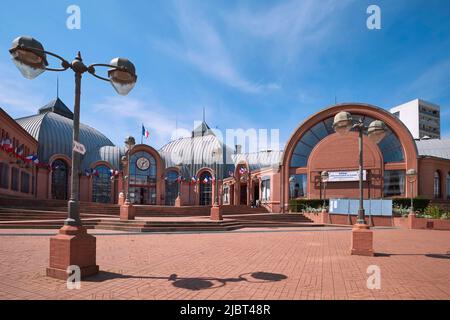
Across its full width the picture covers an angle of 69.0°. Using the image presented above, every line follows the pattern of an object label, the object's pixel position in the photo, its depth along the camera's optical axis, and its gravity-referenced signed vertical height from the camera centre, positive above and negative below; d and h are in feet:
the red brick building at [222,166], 109.60 +4.86
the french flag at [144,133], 152.35 +21.71
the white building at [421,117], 293.02 +56.97
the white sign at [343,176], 111.34 +1.12
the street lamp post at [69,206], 21.15 -1.87
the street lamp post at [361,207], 34.00 -3.02
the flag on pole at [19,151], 97.19 +8.36
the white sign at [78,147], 22.48 +2.18
